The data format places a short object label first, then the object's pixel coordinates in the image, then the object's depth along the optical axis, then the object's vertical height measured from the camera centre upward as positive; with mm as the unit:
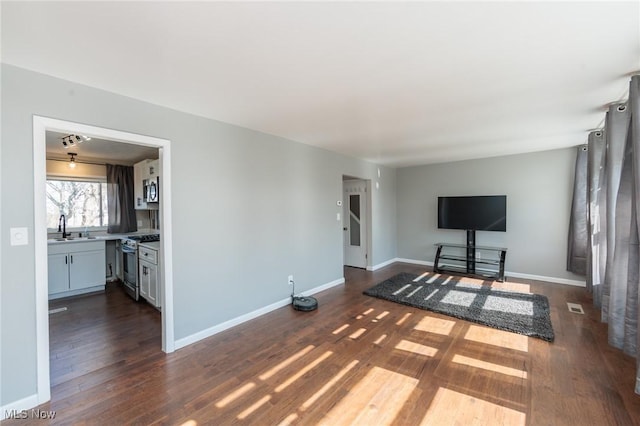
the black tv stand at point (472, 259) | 5305 -1055
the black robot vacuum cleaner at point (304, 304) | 3740 -1319
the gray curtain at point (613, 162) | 2699 +470
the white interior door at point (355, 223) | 6170 -333
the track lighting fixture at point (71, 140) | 3656 +958
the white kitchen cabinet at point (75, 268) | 4215 -934
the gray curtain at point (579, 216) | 4539 -137
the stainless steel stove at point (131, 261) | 4168 -840
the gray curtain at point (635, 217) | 2133 -80
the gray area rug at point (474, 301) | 3246 -1361
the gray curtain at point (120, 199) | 5312 +214
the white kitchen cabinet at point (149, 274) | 3597 -902
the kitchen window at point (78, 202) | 4902 +148
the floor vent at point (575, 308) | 3637 -1376
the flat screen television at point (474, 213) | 5289 -92
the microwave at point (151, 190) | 4391 +334
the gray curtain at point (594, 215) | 3512 -100
